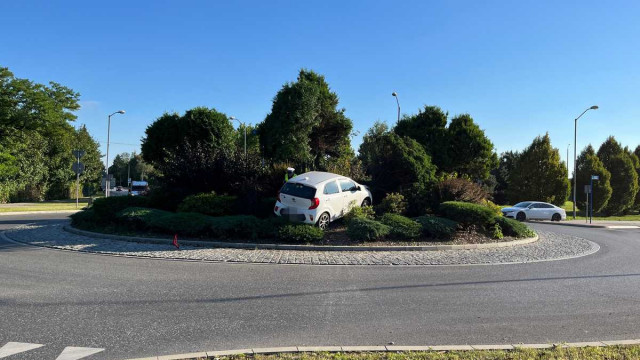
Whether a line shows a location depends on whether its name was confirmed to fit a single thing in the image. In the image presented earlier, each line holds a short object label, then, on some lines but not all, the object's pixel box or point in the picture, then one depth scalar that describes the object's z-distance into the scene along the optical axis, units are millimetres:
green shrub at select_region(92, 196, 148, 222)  14491
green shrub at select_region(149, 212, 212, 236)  12422
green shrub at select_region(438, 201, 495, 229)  13906
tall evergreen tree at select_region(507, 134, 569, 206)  40938
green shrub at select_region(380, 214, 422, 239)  12539
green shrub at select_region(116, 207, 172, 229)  13102
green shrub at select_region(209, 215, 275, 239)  12165
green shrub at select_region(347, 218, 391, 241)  11984
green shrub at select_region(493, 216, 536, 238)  14727
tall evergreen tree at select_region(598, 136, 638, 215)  45938
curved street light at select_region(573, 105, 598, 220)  32017
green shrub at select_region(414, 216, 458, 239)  12945
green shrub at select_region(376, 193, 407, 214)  15049
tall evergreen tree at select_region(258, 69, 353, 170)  22734
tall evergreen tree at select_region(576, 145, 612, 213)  43250
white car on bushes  12727
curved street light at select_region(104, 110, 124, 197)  35988
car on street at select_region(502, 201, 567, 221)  28656
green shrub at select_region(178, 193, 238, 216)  14328
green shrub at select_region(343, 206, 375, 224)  13727
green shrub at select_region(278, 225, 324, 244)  11891
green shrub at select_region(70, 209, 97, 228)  14469
